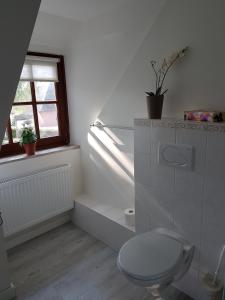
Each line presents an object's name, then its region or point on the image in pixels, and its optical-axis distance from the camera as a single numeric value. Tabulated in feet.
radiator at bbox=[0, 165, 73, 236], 6.83
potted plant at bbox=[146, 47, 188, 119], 5.31
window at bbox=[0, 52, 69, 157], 7.52
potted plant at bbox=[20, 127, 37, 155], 7.36
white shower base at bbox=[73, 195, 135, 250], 6.92
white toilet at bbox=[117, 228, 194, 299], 4.27
